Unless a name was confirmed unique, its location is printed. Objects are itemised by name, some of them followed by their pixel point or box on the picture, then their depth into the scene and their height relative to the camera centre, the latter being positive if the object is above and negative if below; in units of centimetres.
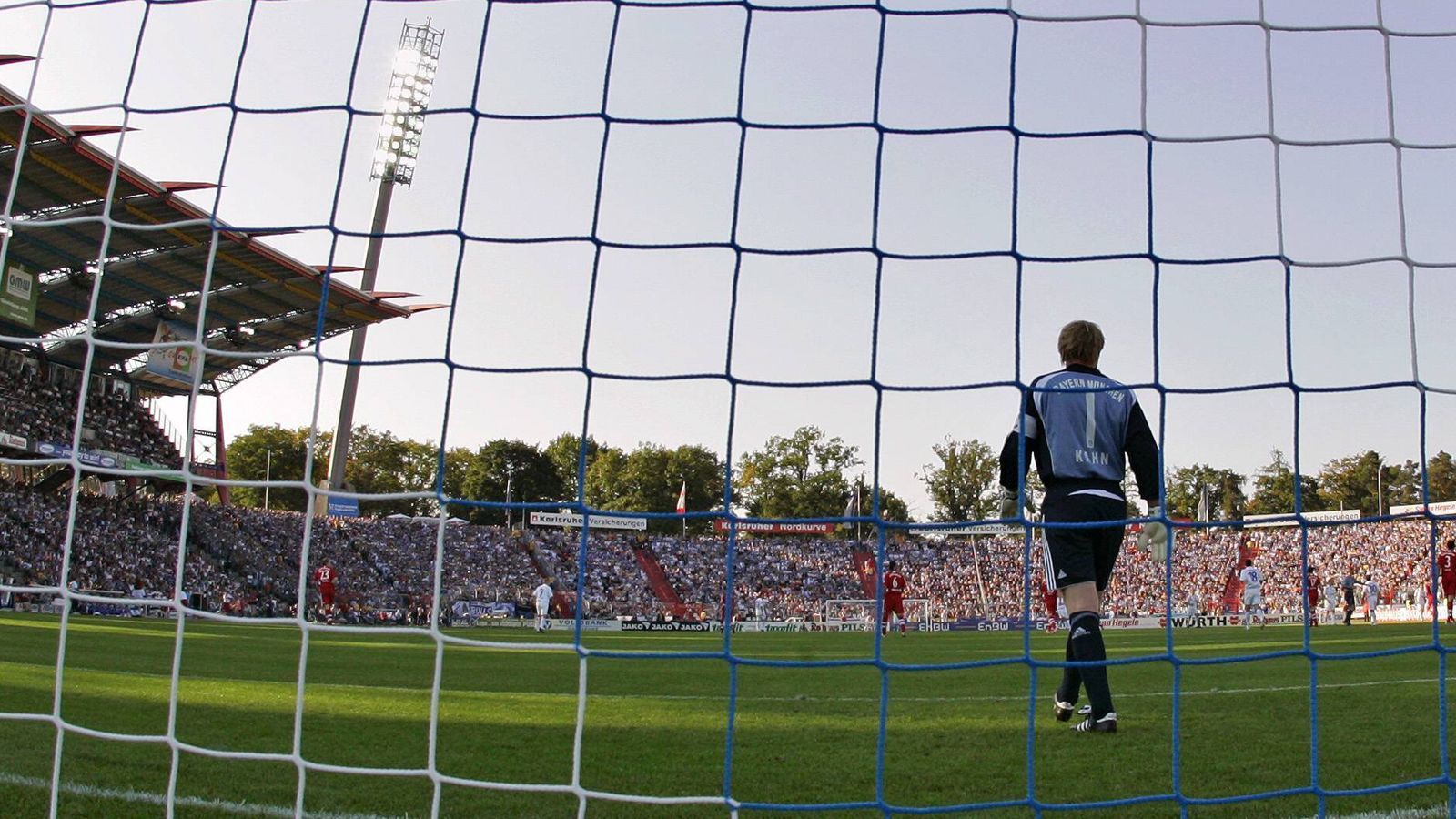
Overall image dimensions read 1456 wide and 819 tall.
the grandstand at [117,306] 1304 +380
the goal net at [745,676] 359 -63
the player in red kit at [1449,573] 1709 +20
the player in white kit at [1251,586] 2019 -20
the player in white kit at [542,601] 2215 -134
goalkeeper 446 +36
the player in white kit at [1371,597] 2230 -28
